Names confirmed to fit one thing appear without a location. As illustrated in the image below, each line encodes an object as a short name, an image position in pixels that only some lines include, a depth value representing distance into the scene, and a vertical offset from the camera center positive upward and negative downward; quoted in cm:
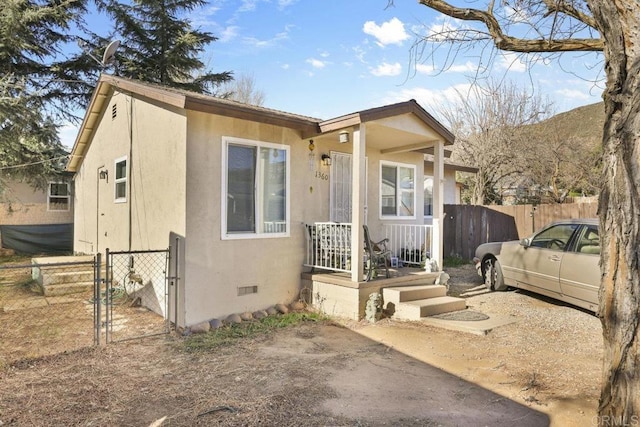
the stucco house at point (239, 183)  587 +62
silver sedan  598 -79
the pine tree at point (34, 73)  1126 +541
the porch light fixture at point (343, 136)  669 +141
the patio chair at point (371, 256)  661 -69
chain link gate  553 -142
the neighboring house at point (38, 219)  1447 -3
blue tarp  1441 -75
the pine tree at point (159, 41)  1697 +784
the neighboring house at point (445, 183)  1132 +114
